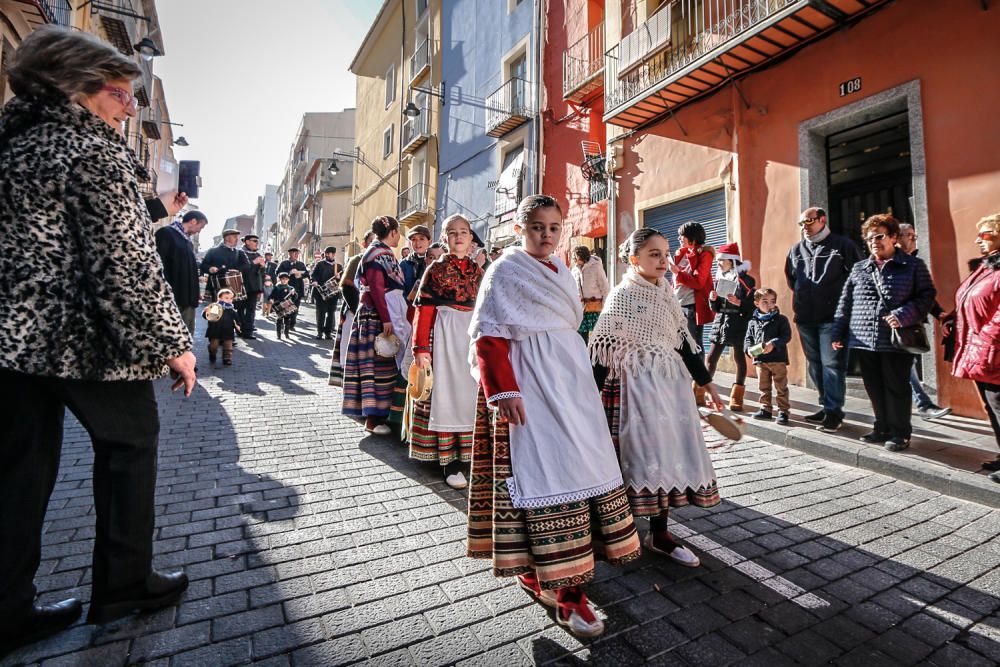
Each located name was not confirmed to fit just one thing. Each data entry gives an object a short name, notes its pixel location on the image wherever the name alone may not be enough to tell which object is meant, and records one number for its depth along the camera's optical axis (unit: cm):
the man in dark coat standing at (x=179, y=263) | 559
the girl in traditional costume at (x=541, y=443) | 211
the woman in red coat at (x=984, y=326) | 393
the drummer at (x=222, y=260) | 906
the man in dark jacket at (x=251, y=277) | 1061
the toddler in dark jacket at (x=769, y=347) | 571
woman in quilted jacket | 454
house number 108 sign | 736
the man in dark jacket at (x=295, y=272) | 1329
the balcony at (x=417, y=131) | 2209
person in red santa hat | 641
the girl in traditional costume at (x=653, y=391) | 267
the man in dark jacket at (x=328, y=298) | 1262
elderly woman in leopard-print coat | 185
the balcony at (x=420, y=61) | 2242
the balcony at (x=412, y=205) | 2234
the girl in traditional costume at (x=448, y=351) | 392
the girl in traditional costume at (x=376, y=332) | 500
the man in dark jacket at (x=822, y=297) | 526
